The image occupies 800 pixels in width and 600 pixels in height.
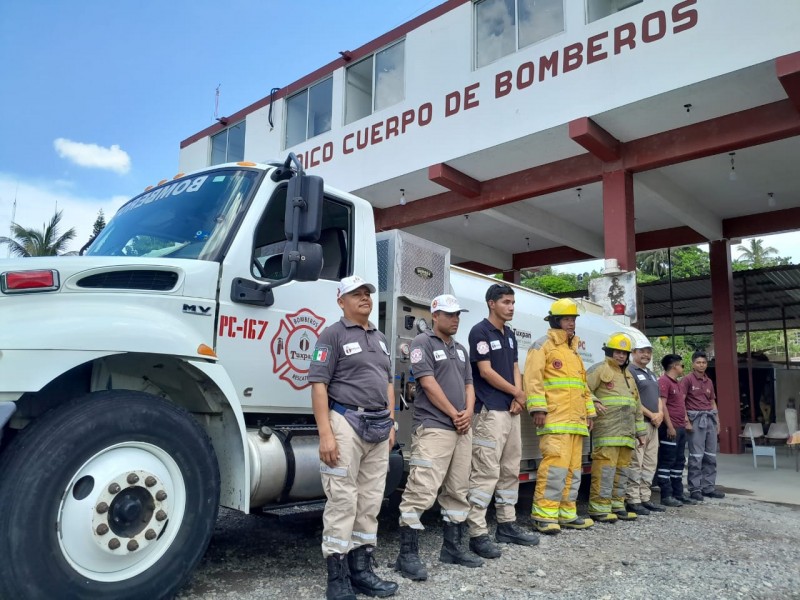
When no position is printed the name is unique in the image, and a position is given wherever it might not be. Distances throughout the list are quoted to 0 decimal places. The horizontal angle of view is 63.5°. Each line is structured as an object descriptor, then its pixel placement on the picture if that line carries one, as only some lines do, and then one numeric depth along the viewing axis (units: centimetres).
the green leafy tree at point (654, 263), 4366
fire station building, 901
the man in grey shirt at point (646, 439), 675
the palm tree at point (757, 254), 4700
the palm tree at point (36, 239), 2685
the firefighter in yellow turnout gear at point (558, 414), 545
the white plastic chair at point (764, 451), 1130
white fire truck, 283
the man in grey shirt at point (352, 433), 357
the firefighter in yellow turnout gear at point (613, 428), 625
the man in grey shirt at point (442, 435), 421
